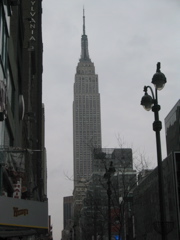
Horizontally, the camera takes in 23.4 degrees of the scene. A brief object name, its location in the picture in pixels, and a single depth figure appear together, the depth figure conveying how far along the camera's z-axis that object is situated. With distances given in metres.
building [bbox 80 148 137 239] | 36.94
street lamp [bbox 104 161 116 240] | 26.75
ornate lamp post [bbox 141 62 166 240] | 14.21
